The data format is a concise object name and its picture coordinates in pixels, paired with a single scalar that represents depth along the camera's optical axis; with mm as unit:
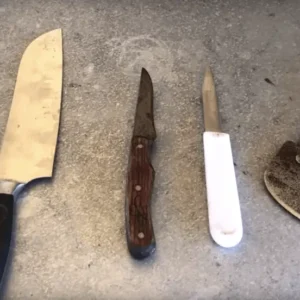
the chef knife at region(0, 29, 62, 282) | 600
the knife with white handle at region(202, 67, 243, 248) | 586
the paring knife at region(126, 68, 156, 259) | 568
